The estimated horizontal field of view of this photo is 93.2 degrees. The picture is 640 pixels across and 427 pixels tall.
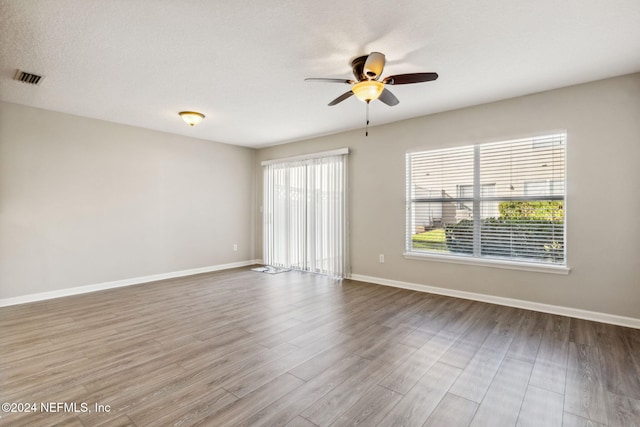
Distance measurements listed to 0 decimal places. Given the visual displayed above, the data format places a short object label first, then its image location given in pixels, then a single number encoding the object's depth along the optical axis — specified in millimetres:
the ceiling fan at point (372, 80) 2547
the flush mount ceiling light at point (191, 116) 4304
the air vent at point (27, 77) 3116
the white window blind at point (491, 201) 3650
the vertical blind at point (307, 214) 5508
